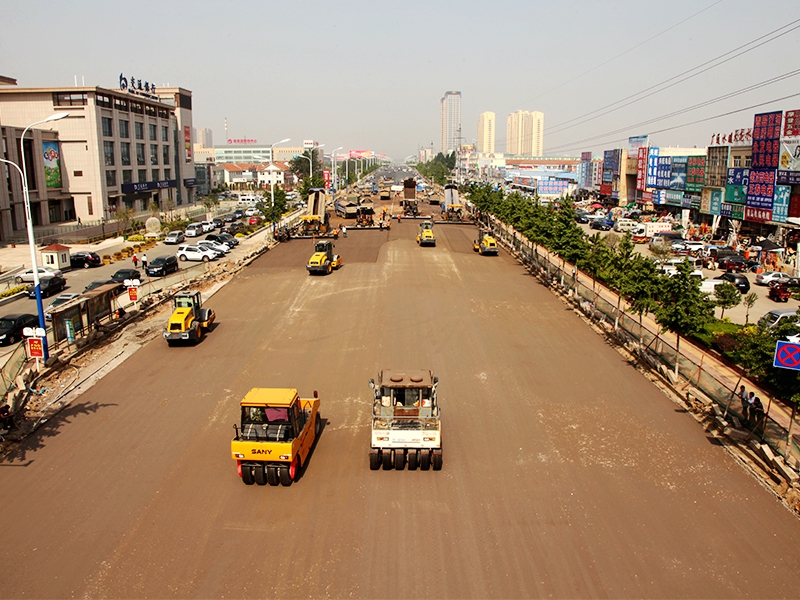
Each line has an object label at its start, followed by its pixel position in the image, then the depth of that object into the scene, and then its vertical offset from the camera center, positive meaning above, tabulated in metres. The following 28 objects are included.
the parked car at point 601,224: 61.47 -3.80
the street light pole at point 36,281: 20.16 -3.11
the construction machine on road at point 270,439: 12.81 -5.36
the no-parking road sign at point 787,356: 13.16 -3.66
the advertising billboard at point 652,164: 69.81 +2.64
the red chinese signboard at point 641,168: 72.25 +2.29
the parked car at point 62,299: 27.27 -5.02
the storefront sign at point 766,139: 44.56 +3.55
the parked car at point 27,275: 35.40 -5.02
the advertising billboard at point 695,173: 57.00 +1.32
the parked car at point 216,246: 45.88 -4.34
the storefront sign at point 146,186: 70.25 +0.37
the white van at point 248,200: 94.12 -1.79
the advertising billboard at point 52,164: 61.38 +2.57
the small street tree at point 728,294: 24.88 -4.55
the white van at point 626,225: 58.15 -3.61
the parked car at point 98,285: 28.95 -4.84
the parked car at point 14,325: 24.37 -5.58
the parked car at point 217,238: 49.09 -4.01
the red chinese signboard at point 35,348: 18.88 -4.92
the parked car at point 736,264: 39.44 -4.99
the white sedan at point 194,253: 44.09 -4.68
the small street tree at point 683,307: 19.38 -3.84
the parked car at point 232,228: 59.09 -3.88
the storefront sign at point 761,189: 45.59 -0.17
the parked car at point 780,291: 31.56 -5.45
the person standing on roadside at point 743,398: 15.37 -5.39
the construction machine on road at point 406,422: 13.47 -5.22
